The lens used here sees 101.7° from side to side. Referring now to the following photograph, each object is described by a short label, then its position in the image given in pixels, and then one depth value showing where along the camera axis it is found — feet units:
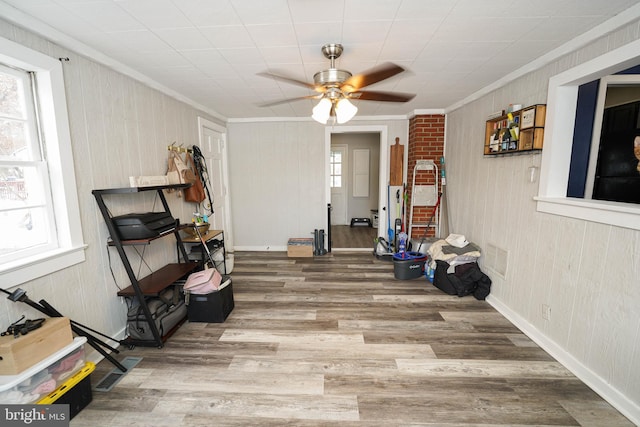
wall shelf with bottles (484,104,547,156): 7.24
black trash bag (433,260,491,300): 9.60
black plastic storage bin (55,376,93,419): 4.99
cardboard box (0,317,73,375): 4.30
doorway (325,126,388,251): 23.02
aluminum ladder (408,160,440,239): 13.62
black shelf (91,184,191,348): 6.54
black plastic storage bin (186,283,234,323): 8.24
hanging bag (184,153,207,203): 10.69
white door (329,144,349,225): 23.41
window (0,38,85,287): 5.22
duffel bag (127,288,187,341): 7.11
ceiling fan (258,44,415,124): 5.73
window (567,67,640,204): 6.94
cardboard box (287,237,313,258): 14.84
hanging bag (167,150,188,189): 9.59
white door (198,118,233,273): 12.85
